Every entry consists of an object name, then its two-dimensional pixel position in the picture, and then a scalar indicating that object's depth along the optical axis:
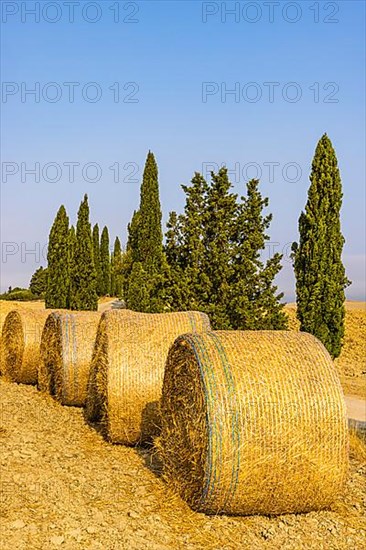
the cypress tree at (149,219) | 33.34
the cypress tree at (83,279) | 35.12
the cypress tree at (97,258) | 52.22
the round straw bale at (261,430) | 5.18
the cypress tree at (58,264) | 36.25
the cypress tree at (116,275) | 49.90
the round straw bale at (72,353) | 9.45
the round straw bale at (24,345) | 11.63
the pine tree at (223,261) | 21.52
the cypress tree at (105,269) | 53.56
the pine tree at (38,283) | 57.34
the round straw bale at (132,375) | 7.31
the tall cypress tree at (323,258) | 22.41
